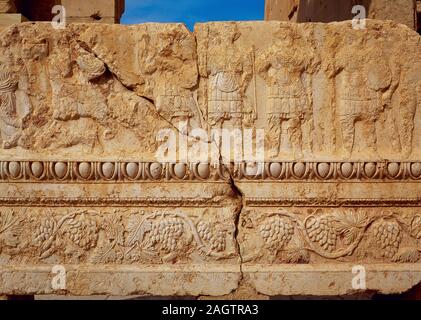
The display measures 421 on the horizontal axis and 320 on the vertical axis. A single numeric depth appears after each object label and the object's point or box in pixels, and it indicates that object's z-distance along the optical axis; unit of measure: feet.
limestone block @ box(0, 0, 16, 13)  17.12
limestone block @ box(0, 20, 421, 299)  10.48
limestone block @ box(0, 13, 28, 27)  16.79
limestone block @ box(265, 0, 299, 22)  23.75
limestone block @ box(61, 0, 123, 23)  24.17
